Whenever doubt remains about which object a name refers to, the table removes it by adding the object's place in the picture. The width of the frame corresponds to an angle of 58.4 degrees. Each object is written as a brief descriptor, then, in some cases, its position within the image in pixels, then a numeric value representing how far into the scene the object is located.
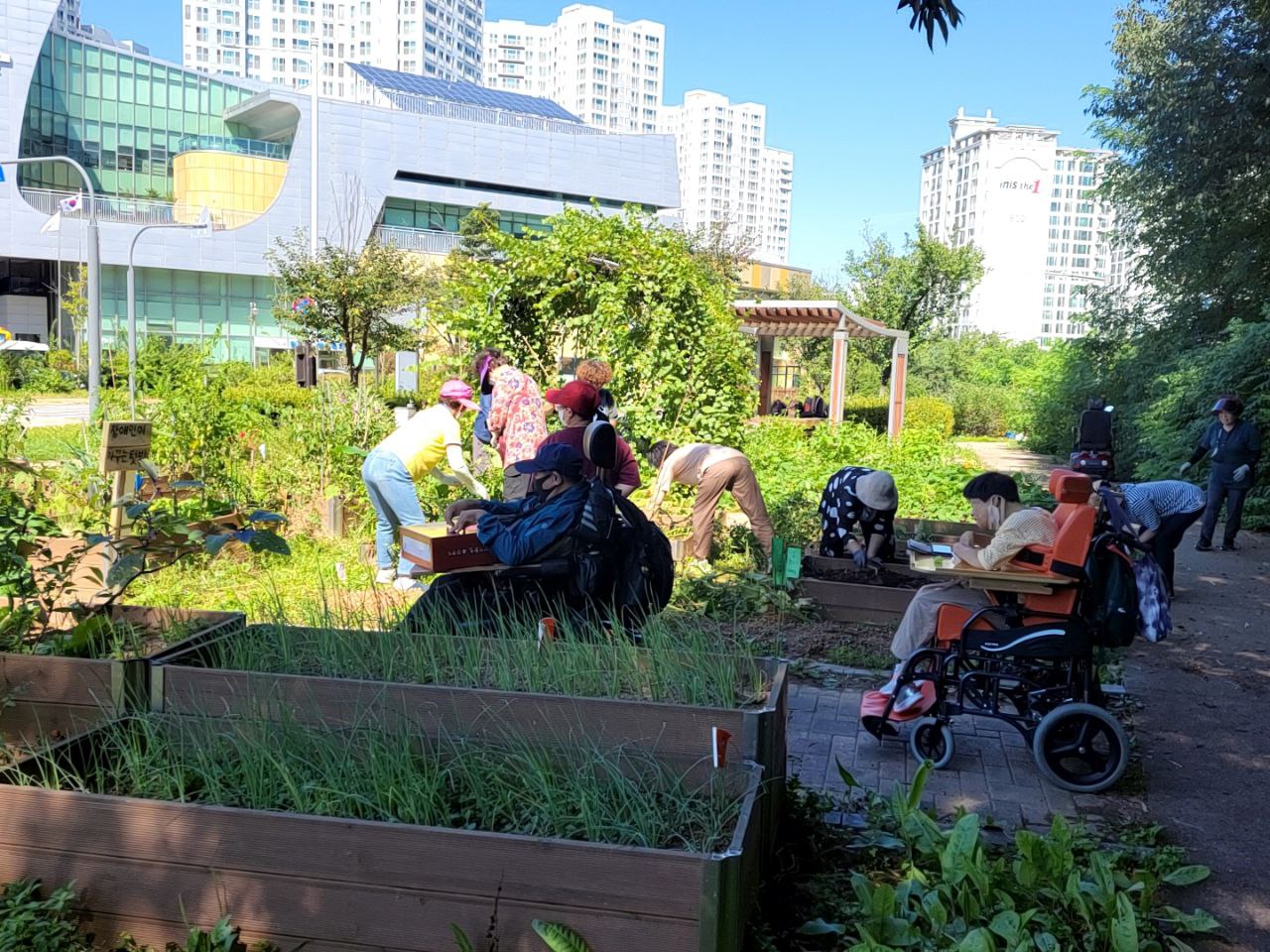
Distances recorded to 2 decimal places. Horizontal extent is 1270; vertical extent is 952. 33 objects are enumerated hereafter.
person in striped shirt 8.36
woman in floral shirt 8.16
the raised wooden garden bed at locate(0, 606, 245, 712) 3.67
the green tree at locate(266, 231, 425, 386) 26.64
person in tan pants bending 8.35
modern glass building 54.66
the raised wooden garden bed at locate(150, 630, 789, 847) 3.33
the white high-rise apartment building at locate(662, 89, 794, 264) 178.25
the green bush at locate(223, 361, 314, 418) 24.37
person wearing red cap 6.48
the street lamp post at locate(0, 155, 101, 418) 12.12
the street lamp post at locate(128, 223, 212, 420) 9.70
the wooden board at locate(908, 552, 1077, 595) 4.66
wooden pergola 19.70
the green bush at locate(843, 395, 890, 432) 26.33
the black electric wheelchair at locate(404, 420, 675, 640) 4.57
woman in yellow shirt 7.62
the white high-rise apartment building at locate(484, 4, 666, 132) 181.00
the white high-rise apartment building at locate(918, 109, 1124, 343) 133.50
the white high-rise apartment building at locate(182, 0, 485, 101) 157.38
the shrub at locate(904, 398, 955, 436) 27.92
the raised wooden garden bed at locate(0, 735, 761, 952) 2.66
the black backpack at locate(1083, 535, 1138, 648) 4.65
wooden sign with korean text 6.23
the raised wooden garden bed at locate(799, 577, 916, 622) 7.12
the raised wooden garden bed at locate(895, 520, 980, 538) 9.10
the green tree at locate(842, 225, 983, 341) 35.47
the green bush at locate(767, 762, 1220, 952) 3.11
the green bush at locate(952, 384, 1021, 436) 34.59
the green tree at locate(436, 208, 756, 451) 11.09
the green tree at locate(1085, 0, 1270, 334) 16.62
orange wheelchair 4.63
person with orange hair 7.36
